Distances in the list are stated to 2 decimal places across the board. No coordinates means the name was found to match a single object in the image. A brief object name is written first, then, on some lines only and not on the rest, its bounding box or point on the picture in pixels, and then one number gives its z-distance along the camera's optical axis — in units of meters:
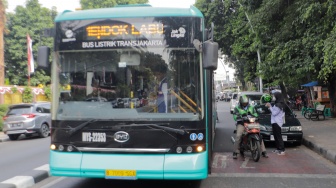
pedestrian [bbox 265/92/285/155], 9.48
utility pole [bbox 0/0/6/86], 20.13
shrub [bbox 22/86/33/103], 24.59
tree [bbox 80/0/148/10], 43.09
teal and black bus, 5.21
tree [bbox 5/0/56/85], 33.94
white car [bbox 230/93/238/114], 25.91
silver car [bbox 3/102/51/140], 14.31
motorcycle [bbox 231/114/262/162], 8.36
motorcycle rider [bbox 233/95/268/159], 8.63
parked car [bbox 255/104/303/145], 10.67
